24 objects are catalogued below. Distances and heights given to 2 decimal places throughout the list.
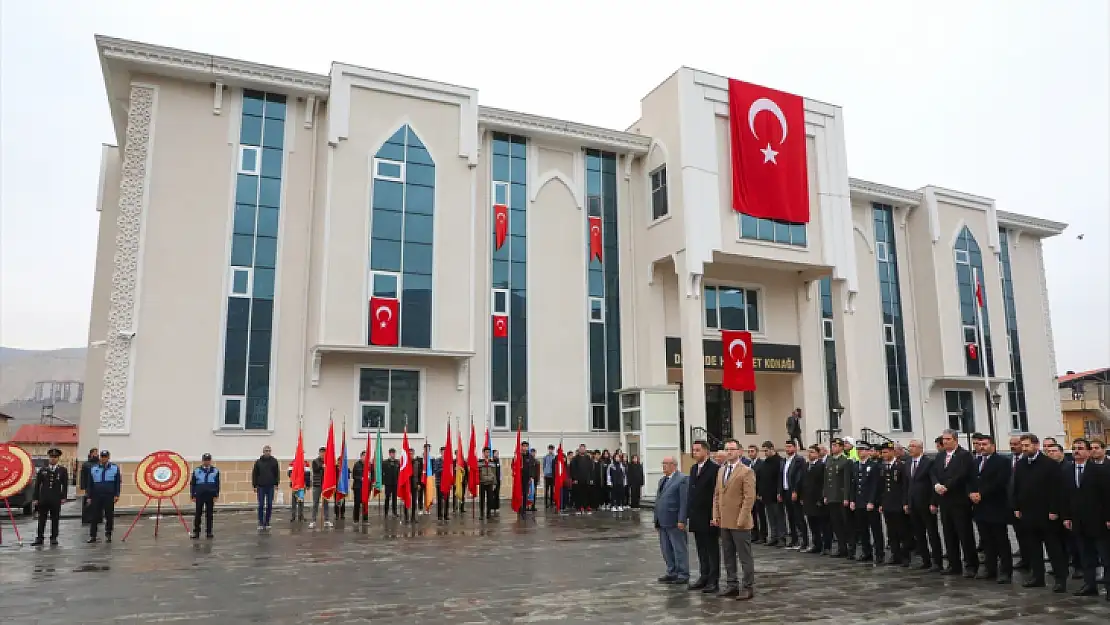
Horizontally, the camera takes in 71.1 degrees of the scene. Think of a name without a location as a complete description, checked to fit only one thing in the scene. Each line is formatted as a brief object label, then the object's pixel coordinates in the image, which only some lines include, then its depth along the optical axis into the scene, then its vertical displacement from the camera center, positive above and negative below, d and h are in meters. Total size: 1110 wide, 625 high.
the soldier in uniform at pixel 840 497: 11.77 -0.83
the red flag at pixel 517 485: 19.19 -1.00
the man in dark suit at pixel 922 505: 10.51 -0.86
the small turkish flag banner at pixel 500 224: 25.97 +7.28
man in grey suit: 9.34 -0.96
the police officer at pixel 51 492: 13.73 -0.77
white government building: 22.00 +5.38
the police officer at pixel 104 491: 14.16 -0.79
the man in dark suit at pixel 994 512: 9.64 -0.90
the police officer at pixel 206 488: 14.52 -0.76
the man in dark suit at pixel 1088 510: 8.70 -0.79
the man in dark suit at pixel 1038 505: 9.04 -0.77
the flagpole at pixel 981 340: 32.66 +4.21
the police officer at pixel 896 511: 10.98 -0.99
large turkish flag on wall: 26.58 +9.94
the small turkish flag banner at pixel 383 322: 22.81 +3.60
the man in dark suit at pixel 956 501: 9.99 -0.77
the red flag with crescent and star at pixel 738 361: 26.52 +2.76
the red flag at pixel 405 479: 17.83 -0.77
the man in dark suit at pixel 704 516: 8.98 -0.85
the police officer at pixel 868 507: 11.23 -0.95
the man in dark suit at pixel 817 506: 12.23 -1.01
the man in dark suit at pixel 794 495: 12.71 -0.87
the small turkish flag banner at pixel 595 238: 27.33 +7.13
